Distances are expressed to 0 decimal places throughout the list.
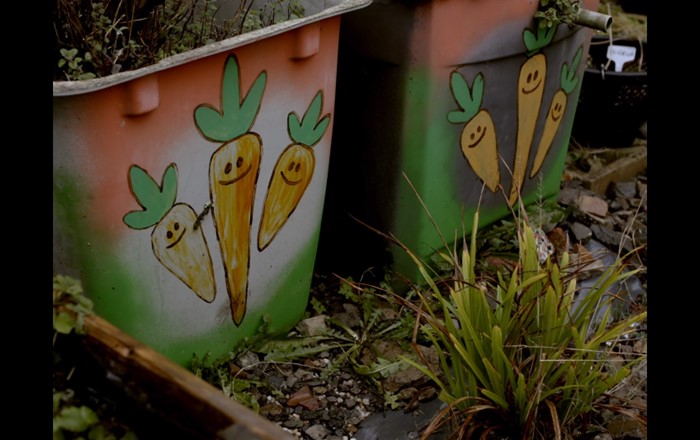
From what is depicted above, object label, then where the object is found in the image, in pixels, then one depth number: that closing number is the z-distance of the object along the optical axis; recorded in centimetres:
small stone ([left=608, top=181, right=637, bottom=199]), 389
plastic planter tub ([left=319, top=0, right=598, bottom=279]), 264
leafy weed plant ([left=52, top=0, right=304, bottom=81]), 206
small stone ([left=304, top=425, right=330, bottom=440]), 241
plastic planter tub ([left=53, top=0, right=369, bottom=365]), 196
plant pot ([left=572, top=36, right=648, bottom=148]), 391
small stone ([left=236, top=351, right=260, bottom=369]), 257
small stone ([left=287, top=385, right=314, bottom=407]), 251
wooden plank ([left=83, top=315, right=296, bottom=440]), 144
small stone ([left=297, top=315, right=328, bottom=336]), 276
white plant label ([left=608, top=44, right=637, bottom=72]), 410
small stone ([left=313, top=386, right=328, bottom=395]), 256
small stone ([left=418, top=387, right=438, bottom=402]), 254
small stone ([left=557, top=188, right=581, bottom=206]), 368
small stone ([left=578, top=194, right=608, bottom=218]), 366
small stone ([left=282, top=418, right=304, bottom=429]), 244
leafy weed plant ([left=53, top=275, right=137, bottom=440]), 161
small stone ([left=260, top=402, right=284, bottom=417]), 247
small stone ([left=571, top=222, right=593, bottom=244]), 342
